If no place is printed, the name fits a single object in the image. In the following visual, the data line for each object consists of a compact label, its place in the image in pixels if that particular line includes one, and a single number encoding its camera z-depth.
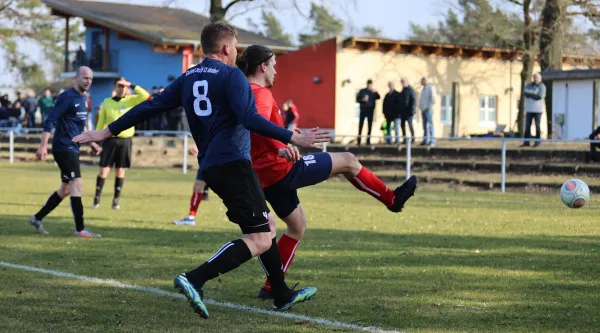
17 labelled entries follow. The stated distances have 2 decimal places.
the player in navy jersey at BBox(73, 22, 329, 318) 6.31
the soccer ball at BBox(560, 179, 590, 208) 11.85
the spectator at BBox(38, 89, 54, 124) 38.81
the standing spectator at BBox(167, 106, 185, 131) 35.96
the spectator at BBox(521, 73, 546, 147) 25.20
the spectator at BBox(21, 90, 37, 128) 41.47
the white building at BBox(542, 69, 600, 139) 31.16
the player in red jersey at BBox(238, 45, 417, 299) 7.20
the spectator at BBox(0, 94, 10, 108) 41.90
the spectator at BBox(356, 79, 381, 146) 29.16
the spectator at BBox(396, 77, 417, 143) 27.56
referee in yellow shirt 16.12
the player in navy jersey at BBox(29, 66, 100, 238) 12.05
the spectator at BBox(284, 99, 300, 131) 32.38
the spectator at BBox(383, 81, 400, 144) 27.95
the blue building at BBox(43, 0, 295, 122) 47.47
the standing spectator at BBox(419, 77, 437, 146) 27.52
